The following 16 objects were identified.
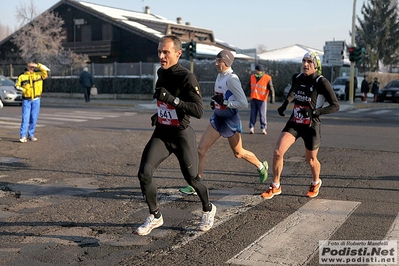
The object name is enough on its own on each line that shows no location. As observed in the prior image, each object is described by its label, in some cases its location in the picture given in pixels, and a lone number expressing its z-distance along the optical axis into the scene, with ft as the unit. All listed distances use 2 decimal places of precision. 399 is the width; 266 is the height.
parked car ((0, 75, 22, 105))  81.25
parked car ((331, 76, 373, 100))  108.99
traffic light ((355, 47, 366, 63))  87.35
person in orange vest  44.60
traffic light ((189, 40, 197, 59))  88.64
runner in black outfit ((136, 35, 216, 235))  16.24
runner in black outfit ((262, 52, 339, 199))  21.13
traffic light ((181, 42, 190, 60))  89.10
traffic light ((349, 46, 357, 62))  87.66
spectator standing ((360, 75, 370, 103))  106.63
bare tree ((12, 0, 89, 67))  143.02
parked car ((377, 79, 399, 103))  106.73
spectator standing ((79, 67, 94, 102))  94.38
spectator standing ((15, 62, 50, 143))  37.81
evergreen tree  218.18
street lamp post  89.24
